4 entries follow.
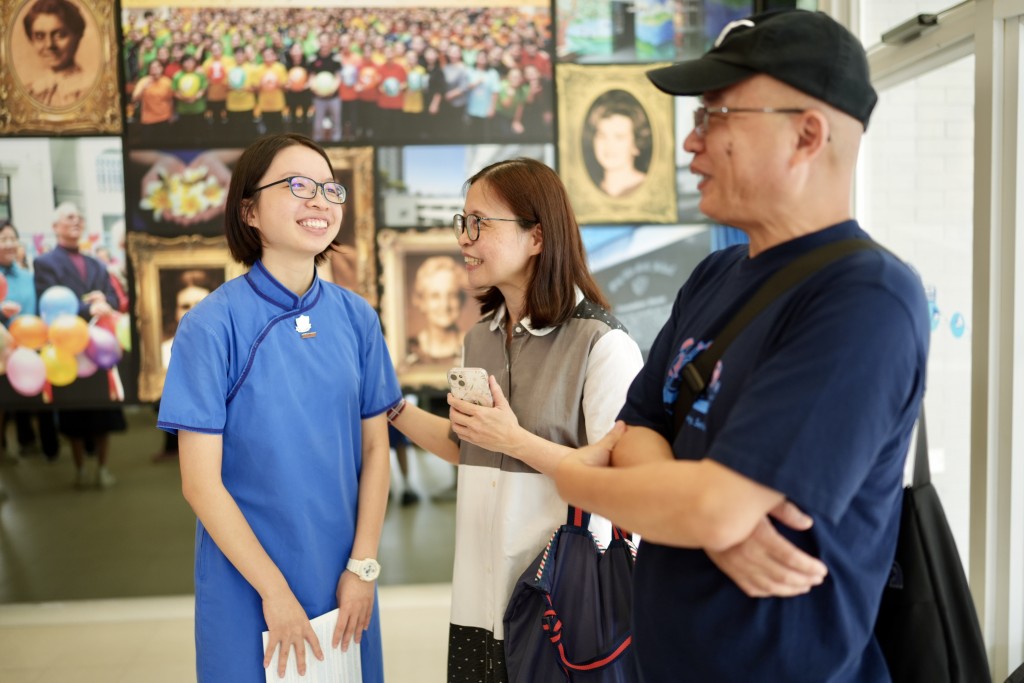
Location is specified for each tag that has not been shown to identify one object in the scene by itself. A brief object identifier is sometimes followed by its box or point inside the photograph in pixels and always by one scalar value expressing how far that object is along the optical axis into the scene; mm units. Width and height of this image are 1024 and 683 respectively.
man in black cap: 1063
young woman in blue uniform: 1868
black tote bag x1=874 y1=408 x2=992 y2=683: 1247
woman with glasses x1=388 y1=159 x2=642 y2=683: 1932
